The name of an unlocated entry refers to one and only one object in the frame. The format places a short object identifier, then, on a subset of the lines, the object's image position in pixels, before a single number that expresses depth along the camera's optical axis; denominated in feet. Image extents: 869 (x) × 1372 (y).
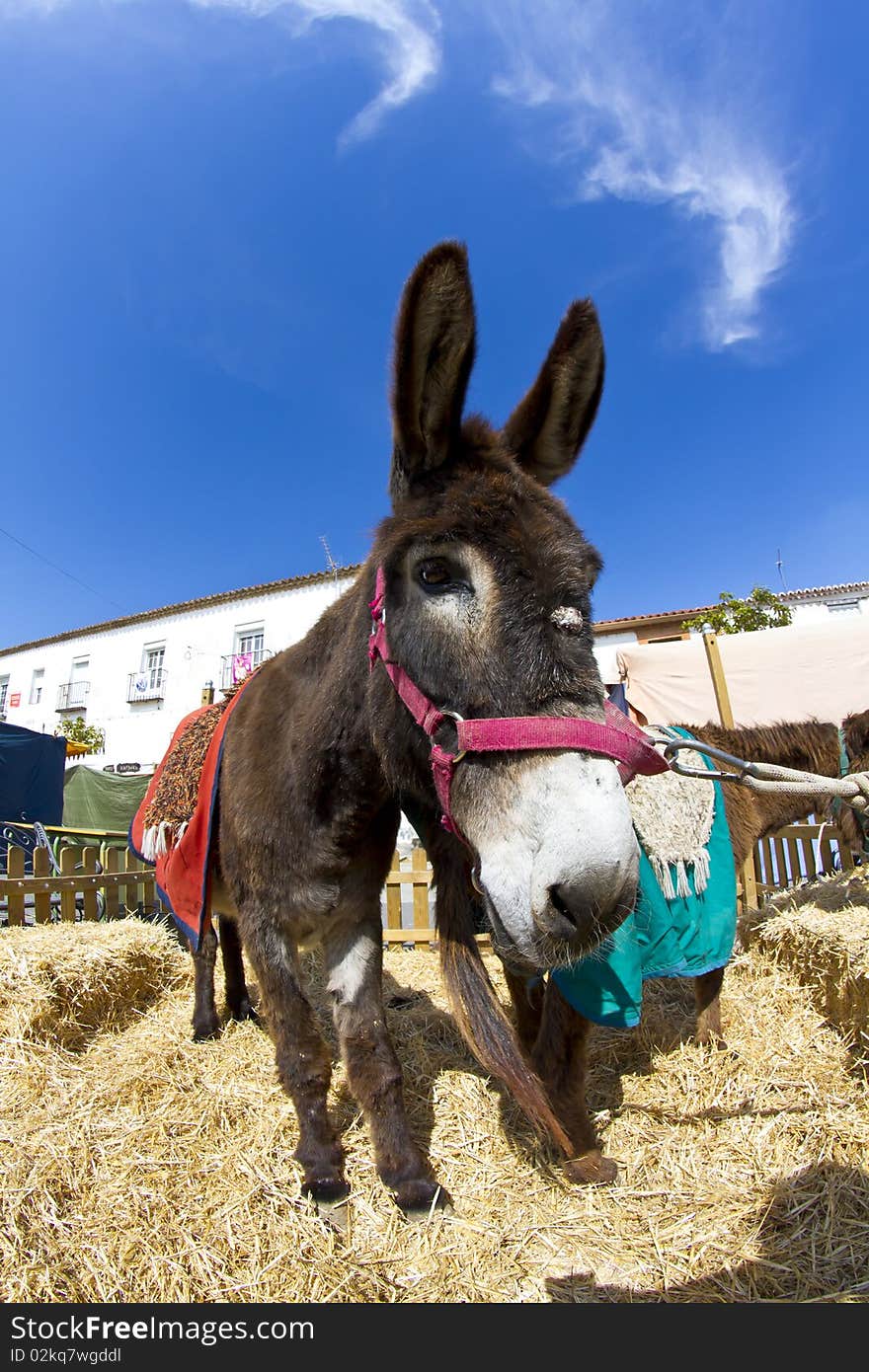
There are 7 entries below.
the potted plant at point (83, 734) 90.99
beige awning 20.67
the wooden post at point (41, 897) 17.01
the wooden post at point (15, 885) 16.25
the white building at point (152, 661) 94.84
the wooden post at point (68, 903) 17.47
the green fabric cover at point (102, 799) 52.39
